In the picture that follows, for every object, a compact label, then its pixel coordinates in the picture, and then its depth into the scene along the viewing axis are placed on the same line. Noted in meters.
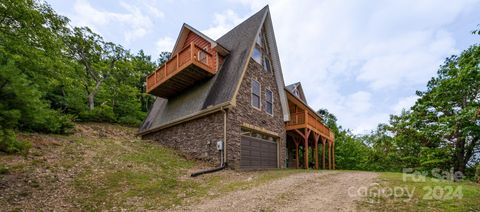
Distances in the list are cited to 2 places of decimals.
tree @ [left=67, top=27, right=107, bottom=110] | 21.08
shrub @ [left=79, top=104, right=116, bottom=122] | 19.08
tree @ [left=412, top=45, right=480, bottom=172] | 12.92
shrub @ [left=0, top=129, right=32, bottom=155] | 4.91
